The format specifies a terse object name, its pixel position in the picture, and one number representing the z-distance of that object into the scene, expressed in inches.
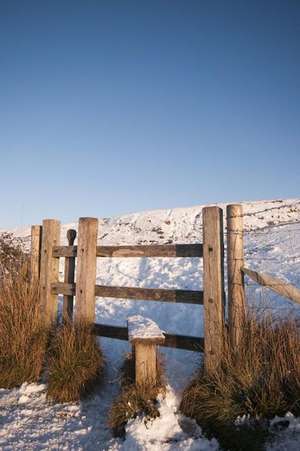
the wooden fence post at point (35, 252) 247.9
